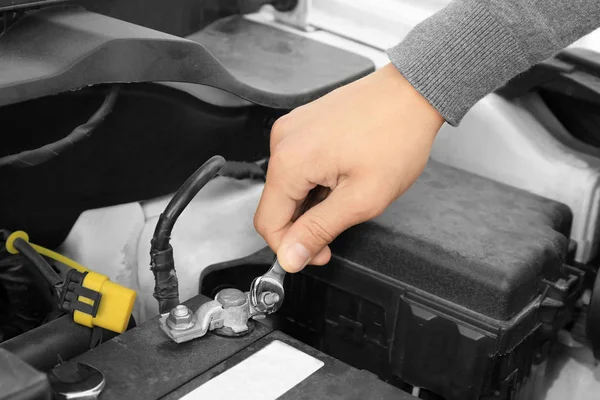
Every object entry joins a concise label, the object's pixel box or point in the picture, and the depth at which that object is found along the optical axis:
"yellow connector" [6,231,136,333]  0.74
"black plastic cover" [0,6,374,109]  0.69
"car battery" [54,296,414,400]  0.68
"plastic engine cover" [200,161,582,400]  0.75
